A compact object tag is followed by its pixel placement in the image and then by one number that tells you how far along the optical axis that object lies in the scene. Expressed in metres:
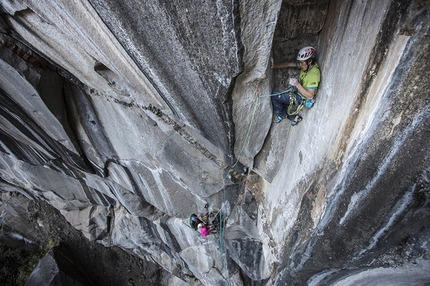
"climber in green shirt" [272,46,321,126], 2.59
